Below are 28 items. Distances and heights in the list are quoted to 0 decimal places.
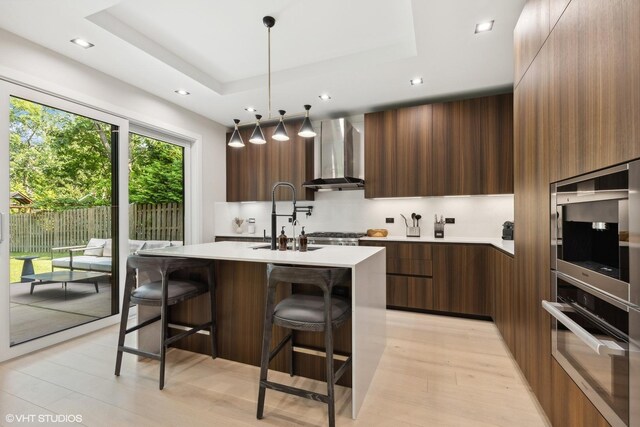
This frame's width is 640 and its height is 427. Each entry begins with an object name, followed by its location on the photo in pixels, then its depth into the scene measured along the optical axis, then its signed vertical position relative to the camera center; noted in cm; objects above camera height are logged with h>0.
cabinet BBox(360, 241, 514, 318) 321 -72
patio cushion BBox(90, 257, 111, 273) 312 -52
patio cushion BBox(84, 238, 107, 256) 307 -32
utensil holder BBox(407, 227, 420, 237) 393 -24
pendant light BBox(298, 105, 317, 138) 253 +74
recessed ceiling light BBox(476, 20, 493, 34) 227 +146
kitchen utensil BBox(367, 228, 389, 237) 400 -24
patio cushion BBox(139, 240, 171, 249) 375 -38
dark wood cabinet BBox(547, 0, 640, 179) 94 +49
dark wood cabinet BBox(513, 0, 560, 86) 161 +109
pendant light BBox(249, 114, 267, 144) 261 +69
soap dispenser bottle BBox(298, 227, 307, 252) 227 -21
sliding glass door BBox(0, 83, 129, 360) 246 -2
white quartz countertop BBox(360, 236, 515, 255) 301 -30
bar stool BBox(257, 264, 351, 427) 160 -57
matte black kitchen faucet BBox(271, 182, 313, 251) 247 -15
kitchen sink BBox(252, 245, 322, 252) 244 -28
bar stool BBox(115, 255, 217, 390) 203 -56
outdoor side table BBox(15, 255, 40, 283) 256 -44
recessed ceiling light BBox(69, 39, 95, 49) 251 +148
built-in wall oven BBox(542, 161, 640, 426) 98 -29
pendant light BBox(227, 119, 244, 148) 274 +70
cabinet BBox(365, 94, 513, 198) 339 +79
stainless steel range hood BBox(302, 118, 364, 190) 397 +80
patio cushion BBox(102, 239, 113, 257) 318 -35
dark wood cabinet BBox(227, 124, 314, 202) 439 +74
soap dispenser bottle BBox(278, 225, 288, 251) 241 -23
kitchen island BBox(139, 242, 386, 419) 185 -69
